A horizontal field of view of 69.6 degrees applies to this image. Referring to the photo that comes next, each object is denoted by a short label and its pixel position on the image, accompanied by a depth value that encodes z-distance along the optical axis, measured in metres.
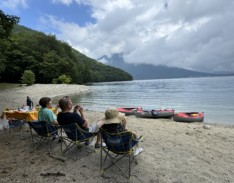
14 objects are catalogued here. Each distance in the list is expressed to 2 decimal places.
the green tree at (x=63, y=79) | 47.20
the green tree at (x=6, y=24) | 15.43
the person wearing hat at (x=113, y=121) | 3.65
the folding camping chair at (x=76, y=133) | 3.84
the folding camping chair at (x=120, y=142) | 3.29
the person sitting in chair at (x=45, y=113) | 4.62
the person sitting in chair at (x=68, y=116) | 4.02
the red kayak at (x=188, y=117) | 10.52
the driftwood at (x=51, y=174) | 3.38
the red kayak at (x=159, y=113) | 11.67
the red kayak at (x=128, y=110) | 13.24
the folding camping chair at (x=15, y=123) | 5.87
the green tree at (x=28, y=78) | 38.78
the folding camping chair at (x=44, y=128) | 4.26
